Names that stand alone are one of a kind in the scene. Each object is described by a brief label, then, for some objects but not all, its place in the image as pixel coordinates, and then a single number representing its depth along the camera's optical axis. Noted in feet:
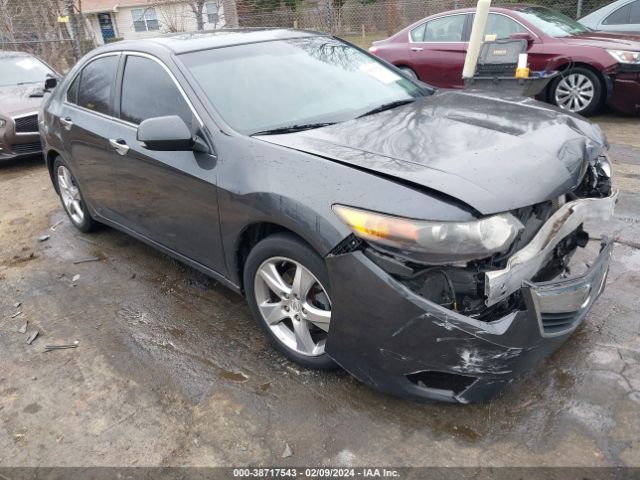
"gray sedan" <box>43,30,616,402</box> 6.70
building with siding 87.61
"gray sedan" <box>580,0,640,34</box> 26.40
